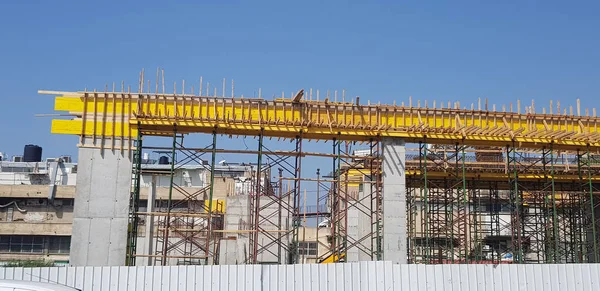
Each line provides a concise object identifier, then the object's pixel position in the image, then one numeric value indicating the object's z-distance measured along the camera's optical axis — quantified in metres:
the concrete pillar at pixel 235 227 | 37.66
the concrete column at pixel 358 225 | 35.66
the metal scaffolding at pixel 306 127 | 24.03
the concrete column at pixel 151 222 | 31.62
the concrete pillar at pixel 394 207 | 24.70
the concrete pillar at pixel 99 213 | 22.62
